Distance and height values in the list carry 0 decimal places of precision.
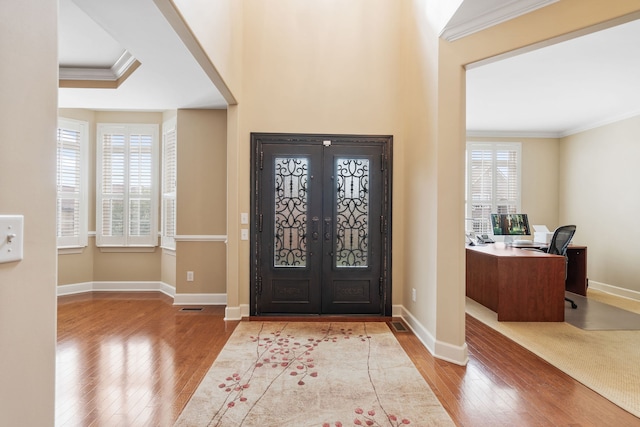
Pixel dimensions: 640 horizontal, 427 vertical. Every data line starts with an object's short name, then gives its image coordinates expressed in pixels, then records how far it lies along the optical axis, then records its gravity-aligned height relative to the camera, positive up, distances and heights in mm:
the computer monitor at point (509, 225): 5195 -159
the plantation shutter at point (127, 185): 4992 +416
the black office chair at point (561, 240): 4332 -339
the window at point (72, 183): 4707 +420
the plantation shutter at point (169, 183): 4680 +434
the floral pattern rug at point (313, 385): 2012 -1291
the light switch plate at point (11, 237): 794 -70
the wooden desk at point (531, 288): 3828 -878
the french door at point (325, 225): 3908 -149
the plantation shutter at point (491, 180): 6387 +708
